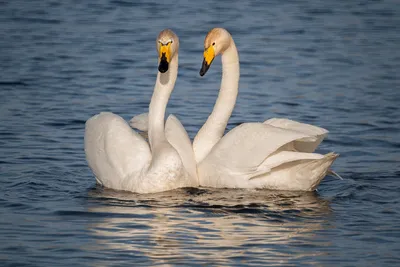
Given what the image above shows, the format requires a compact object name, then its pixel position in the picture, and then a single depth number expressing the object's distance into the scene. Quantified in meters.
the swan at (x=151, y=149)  20.42
